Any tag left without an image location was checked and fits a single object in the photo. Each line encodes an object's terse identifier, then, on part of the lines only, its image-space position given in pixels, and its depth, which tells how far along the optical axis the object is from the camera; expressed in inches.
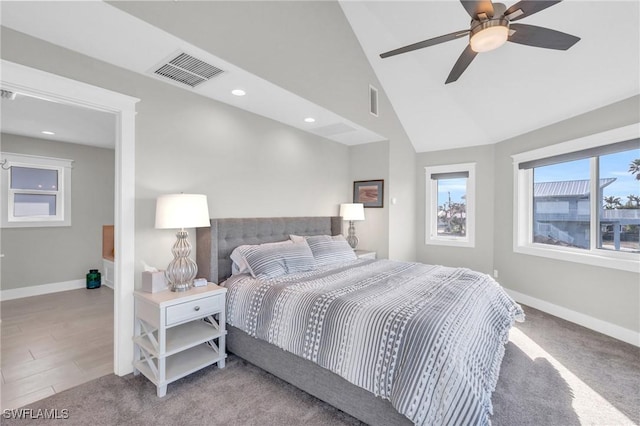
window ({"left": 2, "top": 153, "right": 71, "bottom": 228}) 176.2
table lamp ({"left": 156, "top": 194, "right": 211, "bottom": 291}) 95.2
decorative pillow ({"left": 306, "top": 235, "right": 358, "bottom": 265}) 136.6
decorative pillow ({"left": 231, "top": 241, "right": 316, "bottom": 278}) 111.2
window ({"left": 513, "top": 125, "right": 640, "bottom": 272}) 126.3
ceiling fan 76.0
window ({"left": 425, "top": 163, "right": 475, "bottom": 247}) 201.2
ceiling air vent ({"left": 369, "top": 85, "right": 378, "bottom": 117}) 173.3
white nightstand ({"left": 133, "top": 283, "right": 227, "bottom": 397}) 86.4
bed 60.5
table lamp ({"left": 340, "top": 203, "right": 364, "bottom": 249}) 182.7
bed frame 72.4
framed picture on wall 189.9
